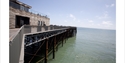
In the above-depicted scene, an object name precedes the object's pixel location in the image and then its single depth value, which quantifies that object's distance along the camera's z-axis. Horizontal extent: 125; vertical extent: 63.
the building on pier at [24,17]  9.83
